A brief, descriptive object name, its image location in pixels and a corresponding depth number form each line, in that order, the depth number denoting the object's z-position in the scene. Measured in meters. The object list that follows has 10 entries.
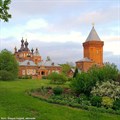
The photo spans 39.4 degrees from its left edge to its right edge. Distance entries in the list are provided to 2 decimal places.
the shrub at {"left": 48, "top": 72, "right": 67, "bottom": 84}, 26.59
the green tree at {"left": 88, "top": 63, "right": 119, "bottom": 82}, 15.03
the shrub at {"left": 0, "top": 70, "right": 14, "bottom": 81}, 28.75
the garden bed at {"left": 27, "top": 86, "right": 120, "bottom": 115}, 10.94
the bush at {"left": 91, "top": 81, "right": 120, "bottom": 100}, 12.90
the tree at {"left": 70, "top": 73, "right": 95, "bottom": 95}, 14.79
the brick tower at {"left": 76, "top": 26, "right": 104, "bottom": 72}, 50.37
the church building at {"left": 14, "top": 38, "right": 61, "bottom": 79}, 50.58
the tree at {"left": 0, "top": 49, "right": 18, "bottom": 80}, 31.28
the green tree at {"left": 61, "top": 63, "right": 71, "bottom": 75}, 56.45
